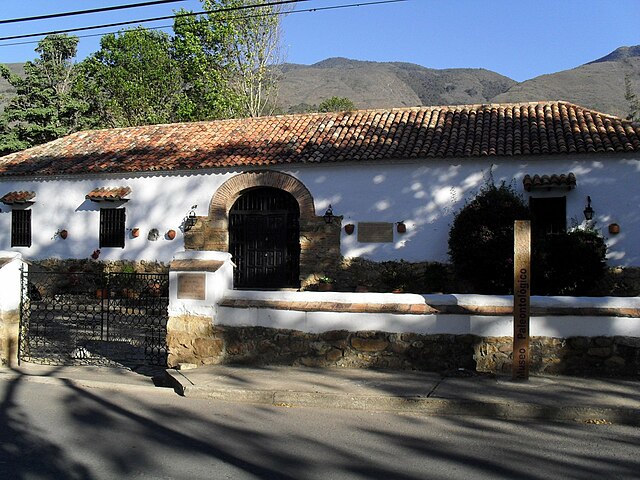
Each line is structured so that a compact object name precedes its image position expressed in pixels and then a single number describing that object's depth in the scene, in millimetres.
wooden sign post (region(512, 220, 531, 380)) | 8117
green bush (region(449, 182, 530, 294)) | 15008
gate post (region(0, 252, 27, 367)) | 10211
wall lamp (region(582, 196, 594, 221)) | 15904
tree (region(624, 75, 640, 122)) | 37188
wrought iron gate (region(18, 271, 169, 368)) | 10711
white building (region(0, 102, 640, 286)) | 16203
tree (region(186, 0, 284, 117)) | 31234
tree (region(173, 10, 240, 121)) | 32094
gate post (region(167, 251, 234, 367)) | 9516
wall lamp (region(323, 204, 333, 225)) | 17641
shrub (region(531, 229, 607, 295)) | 14398
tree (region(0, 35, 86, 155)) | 29891
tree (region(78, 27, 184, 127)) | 32625
